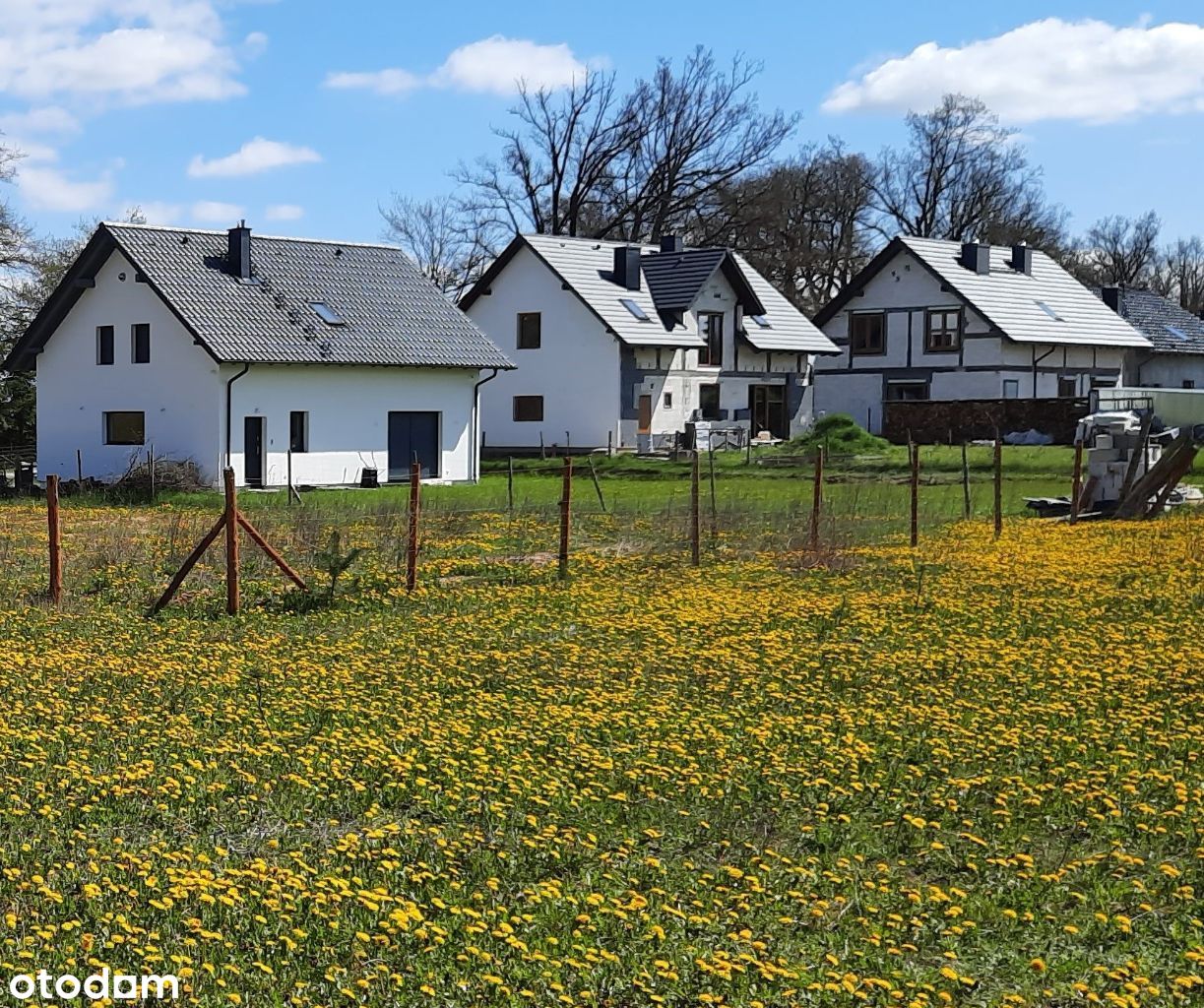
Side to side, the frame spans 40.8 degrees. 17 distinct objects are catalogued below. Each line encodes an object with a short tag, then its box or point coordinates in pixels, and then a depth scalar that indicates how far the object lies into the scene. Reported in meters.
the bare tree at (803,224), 74.81
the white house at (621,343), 53.75
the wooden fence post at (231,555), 16.38
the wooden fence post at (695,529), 20.67
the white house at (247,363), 39.50
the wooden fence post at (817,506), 21.77
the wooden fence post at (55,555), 16.95
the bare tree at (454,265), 74.31
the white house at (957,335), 61.25
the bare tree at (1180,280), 100.11
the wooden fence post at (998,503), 24.44
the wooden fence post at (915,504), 22.94
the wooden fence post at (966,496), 27.08
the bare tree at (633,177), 72.50
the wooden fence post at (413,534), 18.25
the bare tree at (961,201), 83.75
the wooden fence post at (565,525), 19.94
